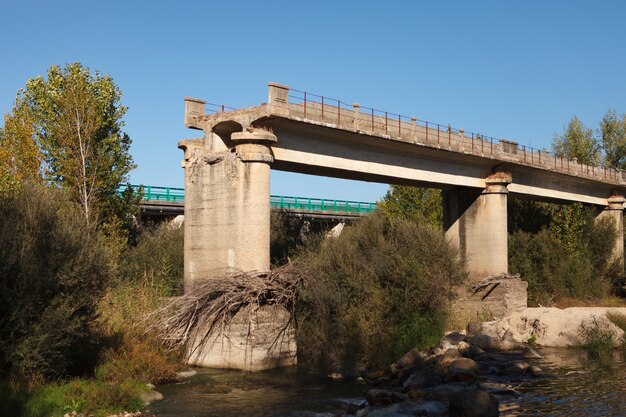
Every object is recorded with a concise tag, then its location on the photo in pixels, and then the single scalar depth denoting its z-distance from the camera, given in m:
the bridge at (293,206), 39.75
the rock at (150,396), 15.56
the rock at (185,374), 18.50
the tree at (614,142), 58.22
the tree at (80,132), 27.94
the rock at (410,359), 19.25
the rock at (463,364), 18.93
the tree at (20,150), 27.75
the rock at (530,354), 21.92
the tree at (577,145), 51.56
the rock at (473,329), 24.72
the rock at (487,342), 23.17
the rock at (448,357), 19.12
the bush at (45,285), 14.09
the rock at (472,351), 21.69
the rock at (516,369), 18.89
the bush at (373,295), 20.19
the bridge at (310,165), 20.86
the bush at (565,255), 34.66
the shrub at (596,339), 21.83
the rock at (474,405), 13.48
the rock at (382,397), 15.28
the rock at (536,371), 18.72
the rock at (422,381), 16.87
